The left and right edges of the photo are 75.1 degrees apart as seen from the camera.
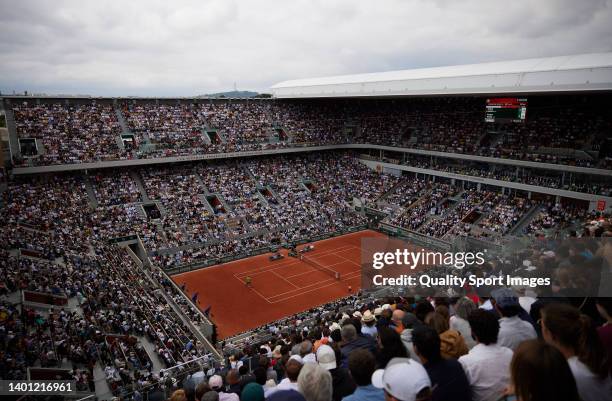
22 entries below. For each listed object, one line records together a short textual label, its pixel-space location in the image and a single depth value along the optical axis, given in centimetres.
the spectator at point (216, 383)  782
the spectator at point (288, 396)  434
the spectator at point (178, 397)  638
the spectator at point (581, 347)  320
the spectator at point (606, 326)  388
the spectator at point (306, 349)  779
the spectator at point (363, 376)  423
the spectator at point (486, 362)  408
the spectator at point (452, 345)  479
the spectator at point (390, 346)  489
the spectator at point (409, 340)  536
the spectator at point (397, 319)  745
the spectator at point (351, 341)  653
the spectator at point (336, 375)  545
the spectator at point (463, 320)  608
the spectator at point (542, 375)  252
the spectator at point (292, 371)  545
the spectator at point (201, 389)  710
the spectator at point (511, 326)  492
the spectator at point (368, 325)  792
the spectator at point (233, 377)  745
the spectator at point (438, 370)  394
